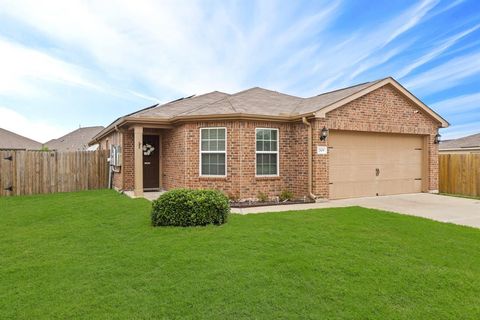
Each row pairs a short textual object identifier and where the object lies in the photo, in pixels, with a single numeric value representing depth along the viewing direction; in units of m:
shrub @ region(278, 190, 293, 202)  10.91
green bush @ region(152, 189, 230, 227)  6.78
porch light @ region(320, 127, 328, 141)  10.41
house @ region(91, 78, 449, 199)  10.59
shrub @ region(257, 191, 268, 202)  10.66
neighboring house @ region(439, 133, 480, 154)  21.95
